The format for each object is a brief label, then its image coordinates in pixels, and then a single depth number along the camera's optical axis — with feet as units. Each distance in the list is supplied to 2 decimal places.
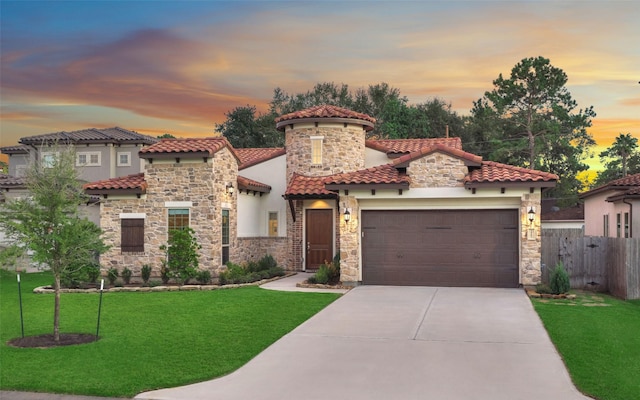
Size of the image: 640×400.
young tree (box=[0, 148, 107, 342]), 38.55
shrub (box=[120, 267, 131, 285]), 66.59
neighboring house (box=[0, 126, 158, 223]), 128.57
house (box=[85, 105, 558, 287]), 61.26
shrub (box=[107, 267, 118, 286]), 66.80
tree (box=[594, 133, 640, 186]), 153.07
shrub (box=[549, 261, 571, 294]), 55.57
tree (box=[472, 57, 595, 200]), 144.05
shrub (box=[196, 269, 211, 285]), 65.10
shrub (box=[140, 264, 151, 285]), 66.03
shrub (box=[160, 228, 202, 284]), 65.46
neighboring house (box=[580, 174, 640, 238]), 67.10
